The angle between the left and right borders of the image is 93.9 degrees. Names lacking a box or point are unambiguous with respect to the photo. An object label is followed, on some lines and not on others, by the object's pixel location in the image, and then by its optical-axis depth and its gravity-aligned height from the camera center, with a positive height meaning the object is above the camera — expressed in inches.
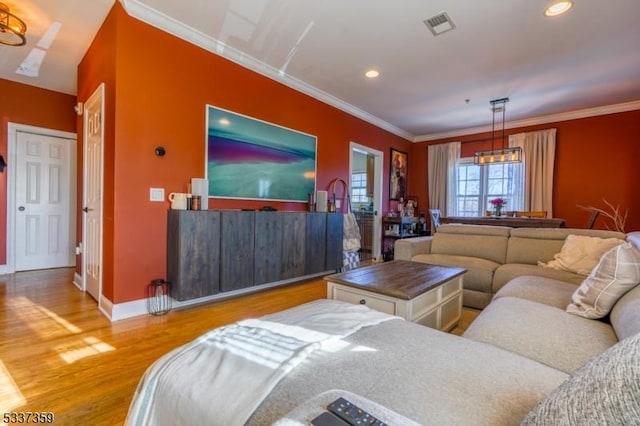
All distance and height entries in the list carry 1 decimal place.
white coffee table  75.7 -22.2
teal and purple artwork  132.6 +24.7
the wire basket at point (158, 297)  112.3 -34.6
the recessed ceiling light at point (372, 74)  153.1 +71.0
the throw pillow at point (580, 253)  102.2 -14.5
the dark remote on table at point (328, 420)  23.1 -16.6
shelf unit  240.5 -16.8
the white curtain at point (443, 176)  258.4 +30.1
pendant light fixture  171.3 +33.7
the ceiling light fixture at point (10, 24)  103.7 +66.2
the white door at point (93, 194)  117.3 +5.1
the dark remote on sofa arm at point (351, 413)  23.0 -16.5
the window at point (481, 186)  230.8 +20.6
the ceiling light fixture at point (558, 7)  98.9 +69.4
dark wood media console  111.3 -17.7
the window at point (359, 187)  313.7 +24.2
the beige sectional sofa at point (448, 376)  20.1 -18.7
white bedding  30.3 -18.8
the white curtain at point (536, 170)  213.8 +30.3
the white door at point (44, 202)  173.6 +2.1
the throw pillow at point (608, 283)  61.5 -14.9
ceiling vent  108.5 +70.3
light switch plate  112.9 +5.0
